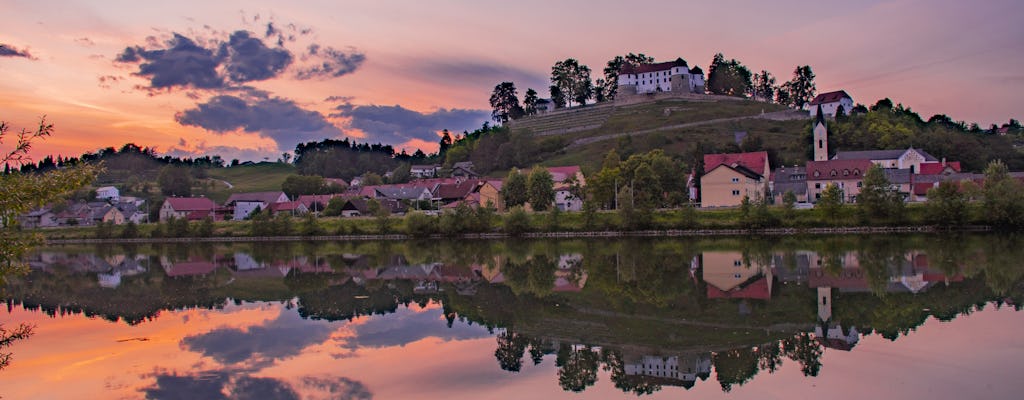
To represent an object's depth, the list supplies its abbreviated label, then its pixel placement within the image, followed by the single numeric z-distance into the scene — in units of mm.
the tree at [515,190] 74481
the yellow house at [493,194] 84812
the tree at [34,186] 11438
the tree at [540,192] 71375
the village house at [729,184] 66500
